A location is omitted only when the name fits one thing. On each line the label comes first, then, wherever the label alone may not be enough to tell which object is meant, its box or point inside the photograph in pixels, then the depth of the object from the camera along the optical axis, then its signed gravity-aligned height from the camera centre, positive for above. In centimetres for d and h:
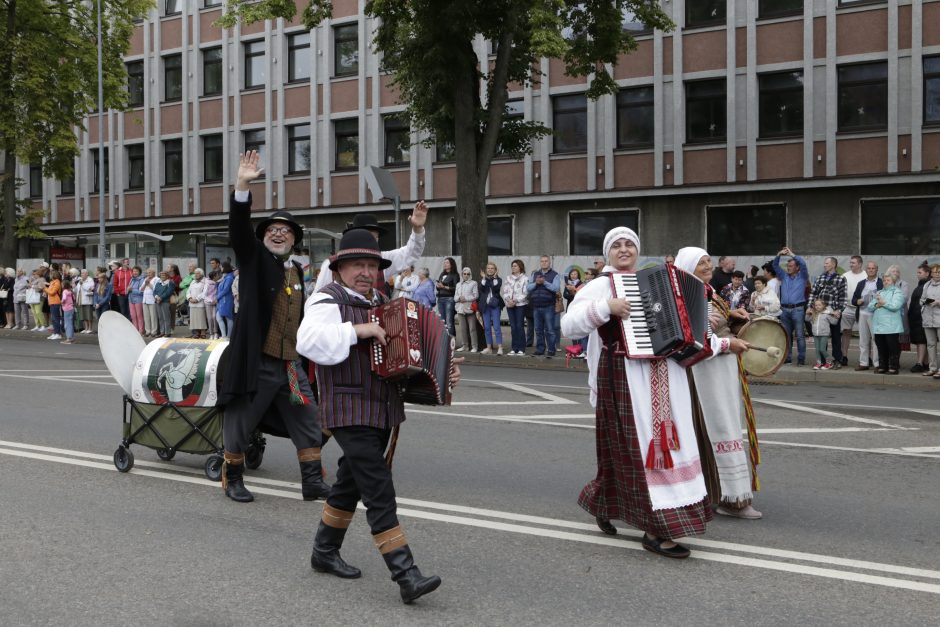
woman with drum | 622 -79
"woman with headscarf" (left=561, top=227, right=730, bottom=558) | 546 -74
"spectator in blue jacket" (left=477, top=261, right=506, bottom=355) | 1959 -10
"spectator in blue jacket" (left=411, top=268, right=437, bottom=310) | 2064 +17
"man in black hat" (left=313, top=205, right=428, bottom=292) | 578 +29
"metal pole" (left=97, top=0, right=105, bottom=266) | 2935 +491
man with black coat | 666 -43
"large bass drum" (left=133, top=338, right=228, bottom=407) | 771 -57
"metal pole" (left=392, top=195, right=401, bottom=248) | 1822 +174
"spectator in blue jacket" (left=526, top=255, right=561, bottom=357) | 1877 -2
